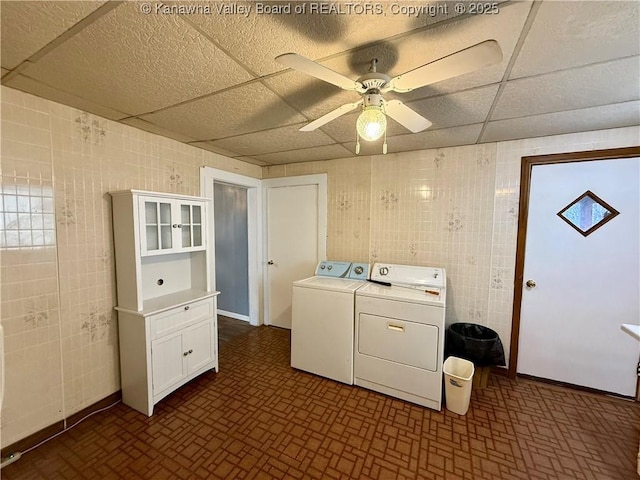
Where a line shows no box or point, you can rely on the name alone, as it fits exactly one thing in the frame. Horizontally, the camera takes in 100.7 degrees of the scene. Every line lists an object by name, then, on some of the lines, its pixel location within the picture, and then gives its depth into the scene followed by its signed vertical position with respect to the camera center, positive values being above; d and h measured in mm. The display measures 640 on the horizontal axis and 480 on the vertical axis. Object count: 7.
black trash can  2199 -1057
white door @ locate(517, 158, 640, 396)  2062 -436
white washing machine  2297 -928
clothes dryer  1994 -923
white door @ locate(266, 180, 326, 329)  3254 -211
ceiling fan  872 +560
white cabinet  1888 -634
